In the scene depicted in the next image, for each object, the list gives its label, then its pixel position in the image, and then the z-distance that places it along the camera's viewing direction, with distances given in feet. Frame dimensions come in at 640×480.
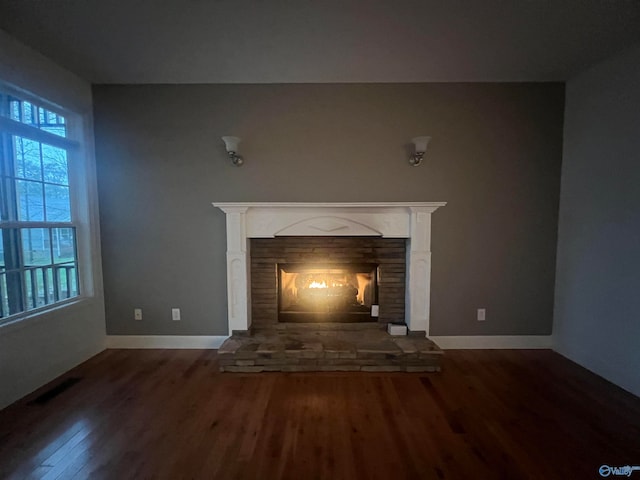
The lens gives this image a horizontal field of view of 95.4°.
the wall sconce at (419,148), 8.64
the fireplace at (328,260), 9.34
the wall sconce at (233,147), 8.63
